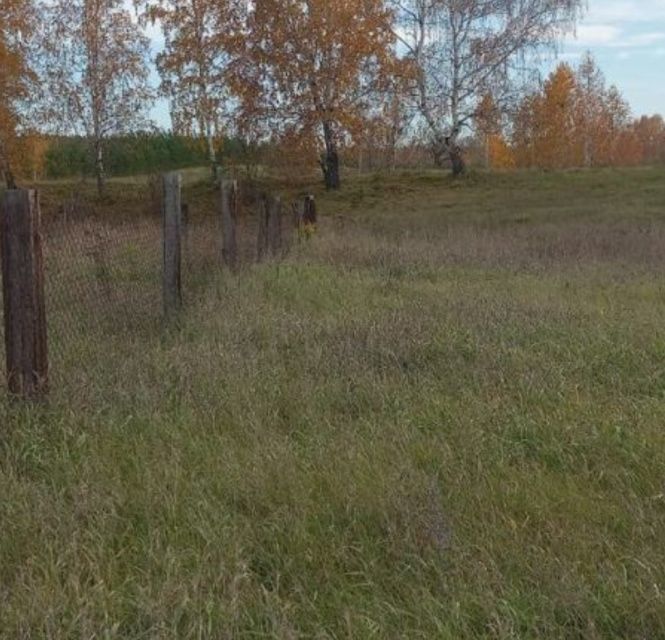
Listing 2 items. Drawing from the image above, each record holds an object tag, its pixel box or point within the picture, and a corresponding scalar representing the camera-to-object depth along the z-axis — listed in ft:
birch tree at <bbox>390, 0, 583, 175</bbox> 101.30
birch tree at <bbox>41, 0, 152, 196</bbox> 97.45
